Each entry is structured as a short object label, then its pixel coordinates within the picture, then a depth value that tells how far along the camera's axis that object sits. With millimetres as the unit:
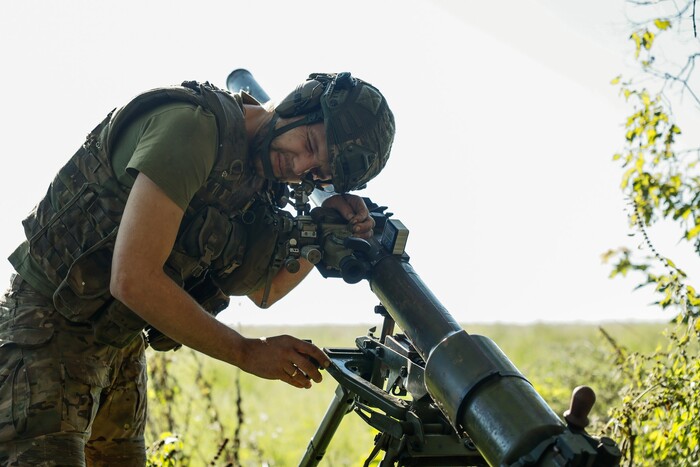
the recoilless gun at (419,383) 2365
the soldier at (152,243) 2852
